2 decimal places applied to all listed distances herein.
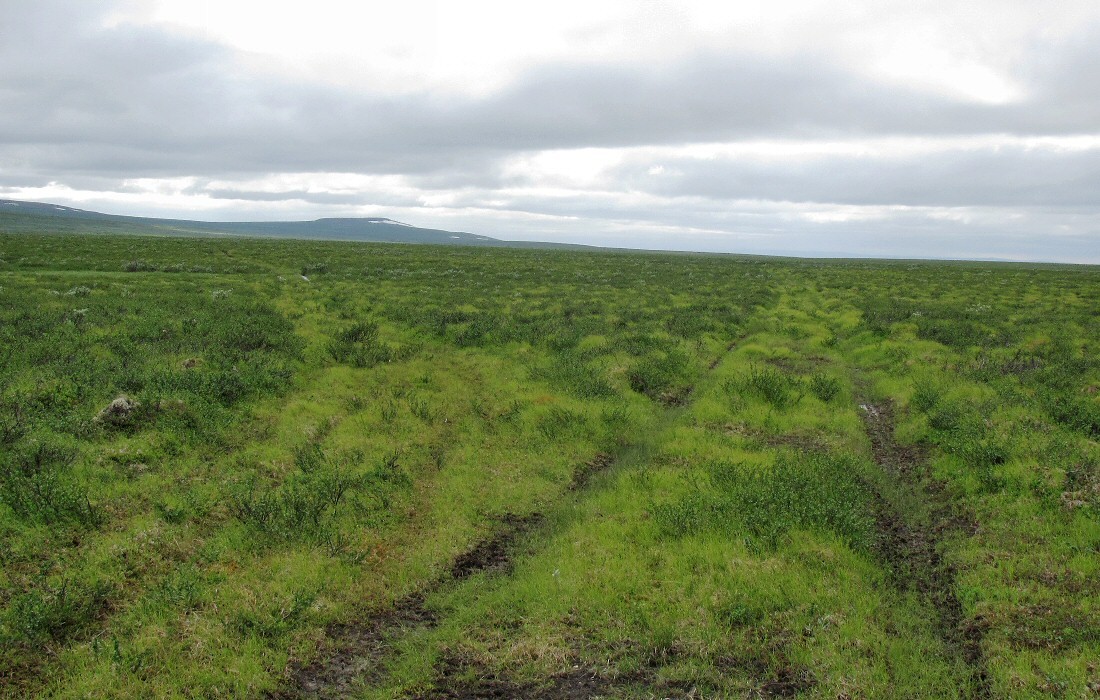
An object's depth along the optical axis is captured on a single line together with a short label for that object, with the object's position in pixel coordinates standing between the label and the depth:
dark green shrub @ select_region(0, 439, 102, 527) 8.46
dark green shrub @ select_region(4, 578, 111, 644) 6.57
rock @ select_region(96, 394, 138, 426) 11.23
